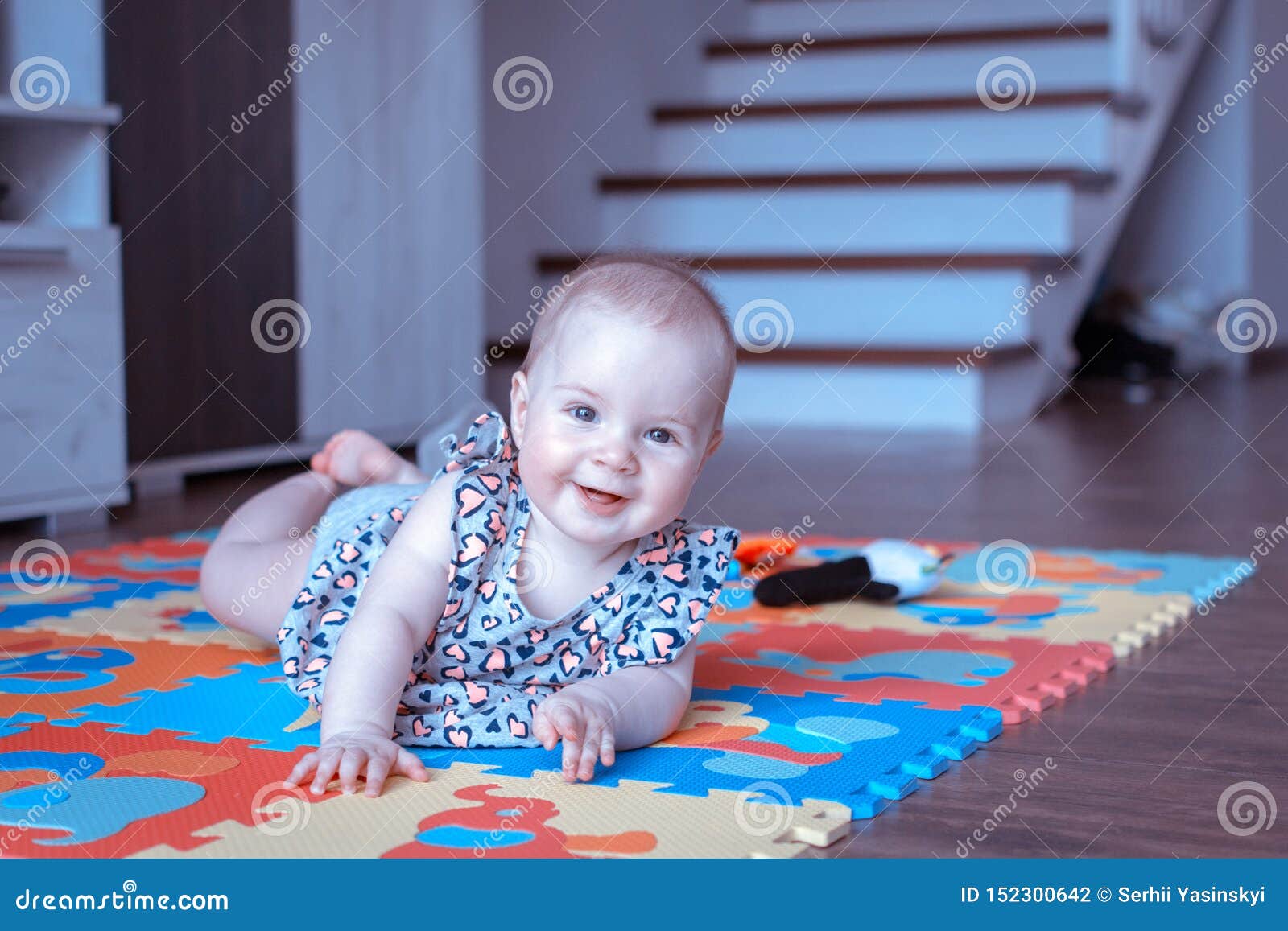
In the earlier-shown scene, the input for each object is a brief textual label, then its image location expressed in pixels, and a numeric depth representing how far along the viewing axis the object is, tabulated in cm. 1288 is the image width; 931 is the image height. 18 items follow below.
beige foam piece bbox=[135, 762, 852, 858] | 75
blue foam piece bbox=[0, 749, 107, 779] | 88
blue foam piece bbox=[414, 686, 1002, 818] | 86
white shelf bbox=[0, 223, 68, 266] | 179
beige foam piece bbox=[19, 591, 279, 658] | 126
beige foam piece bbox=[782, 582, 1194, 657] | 130
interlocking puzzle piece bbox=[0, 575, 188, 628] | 134
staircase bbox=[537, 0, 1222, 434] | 311
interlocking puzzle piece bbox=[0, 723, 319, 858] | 76
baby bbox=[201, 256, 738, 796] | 91
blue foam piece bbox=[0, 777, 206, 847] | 77
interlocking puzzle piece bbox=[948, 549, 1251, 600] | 153
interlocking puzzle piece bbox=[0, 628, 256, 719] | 106
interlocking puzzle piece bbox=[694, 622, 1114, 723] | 110
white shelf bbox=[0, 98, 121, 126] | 180
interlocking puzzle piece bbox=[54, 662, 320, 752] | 97
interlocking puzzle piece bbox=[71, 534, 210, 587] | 156
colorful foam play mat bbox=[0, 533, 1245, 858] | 77
